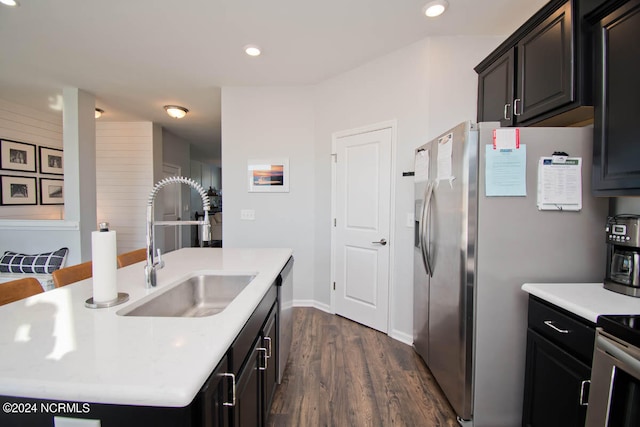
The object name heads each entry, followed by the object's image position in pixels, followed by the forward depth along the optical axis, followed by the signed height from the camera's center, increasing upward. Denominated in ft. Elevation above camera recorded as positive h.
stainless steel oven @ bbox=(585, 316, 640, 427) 2.97 -1.83
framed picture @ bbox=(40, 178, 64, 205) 14.20 +0.61
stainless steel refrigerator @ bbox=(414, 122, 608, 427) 5.04 -0.91
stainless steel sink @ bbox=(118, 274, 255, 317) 4.77 -1.61
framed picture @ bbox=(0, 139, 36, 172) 12.44 +2.15
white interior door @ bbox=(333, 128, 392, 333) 9.40 -0.74
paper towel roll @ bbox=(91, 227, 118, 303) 3.39 -0.76
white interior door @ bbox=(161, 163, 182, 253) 19.12 -0.25
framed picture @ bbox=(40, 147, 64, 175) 14.22 +2.17
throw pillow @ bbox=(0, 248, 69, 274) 11.03 -2.29
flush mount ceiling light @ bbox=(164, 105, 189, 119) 13.81 +4.52
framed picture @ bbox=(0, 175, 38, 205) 12.42 +0.60
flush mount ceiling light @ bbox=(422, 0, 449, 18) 6.70 +4.72
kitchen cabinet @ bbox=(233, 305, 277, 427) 3.47 -2.51
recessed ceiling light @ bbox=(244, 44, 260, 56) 8.74 +4.79
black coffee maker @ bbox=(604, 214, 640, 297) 4.12 -0.71
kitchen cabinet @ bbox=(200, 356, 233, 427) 2.38 -1.76
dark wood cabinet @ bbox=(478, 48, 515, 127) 6.50 +2.82
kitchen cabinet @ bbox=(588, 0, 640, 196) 4.09 +1.62
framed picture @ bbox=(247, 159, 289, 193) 11.62 +1.25
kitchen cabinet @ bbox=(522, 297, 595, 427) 3.77 -2.33
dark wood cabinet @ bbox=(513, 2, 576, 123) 5.05 +2.67
